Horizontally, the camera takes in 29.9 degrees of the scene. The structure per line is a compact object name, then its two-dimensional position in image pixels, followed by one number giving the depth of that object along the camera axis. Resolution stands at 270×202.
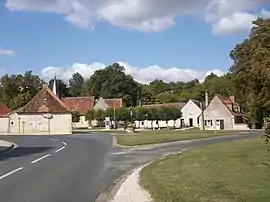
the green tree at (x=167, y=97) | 152.12
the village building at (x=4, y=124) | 85.12
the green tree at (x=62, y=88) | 161.45
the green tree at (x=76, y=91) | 184.00
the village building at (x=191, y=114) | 117.58
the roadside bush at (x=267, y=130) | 15.96
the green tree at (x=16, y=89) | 111.38
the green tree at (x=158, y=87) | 170.35
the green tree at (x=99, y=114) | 104.66
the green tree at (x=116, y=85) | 141.50
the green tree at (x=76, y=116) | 116.19
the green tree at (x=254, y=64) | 31.52
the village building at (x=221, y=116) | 99.19
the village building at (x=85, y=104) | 118.81
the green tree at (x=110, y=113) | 101.79
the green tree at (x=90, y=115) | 106.43
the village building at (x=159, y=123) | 109.87
